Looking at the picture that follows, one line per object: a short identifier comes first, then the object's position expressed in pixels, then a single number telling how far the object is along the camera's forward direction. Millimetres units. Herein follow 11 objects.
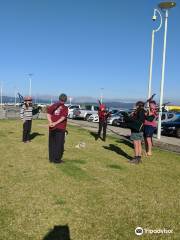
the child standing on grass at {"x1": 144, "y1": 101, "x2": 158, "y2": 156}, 7625
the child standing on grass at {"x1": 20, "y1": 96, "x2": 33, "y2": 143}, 8382
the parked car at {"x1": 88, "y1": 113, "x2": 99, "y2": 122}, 20865
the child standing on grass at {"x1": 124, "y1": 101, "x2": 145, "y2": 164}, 6309
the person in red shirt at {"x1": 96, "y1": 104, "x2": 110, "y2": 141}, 9909
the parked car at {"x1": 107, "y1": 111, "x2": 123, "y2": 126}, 18619
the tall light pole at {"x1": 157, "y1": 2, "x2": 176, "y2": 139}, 11281
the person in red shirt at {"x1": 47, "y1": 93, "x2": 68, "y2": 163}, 6012
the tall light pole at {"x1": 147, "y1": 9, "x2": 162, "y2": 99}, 12737
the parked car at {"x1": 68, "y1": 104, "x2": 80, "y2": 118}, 23441
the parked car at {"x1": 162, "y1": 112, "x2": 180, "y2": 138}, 13727
